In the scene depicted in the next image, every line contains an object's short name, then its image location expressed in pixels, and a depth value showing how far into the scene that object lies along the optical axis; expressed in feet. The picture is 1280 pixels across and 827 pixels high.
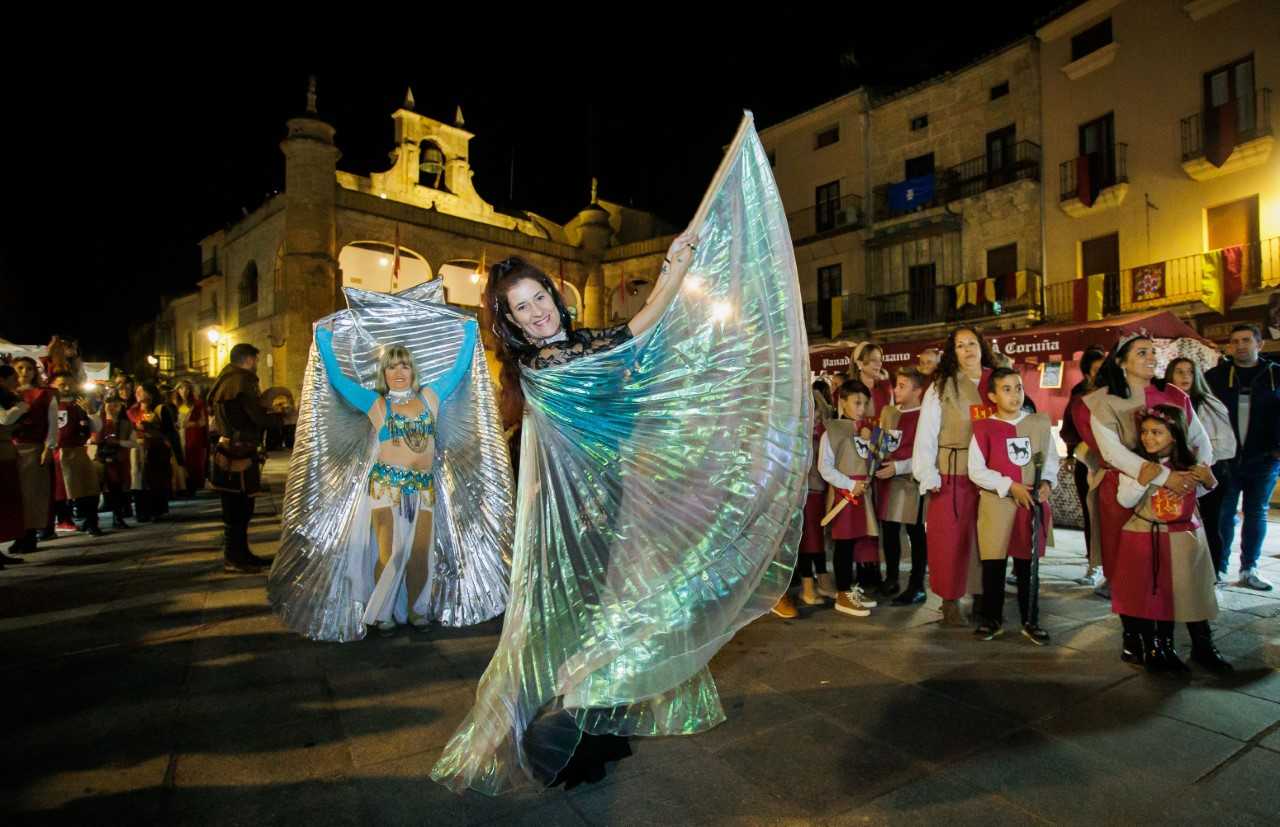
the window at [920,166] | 67.41
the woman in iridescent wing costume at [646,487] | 6.97
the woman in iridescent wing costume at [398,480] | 12.81
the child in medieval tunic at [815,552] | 14.76
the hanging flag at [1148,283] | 48.62
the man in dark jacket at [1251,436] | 15.58
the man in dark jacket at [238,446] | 17.48
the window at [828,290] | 73.41
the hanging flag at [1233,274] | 45.29
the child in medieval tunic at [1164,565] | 10.16
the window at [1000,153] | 60.29
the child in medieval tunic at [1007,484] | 12.13
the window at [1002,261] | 59.81
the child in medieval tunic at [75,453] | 23.08
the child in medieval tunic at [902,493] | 14.82
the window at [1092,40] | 53.16
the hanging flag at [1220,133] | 45.85
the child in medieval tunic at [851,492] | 14.30
